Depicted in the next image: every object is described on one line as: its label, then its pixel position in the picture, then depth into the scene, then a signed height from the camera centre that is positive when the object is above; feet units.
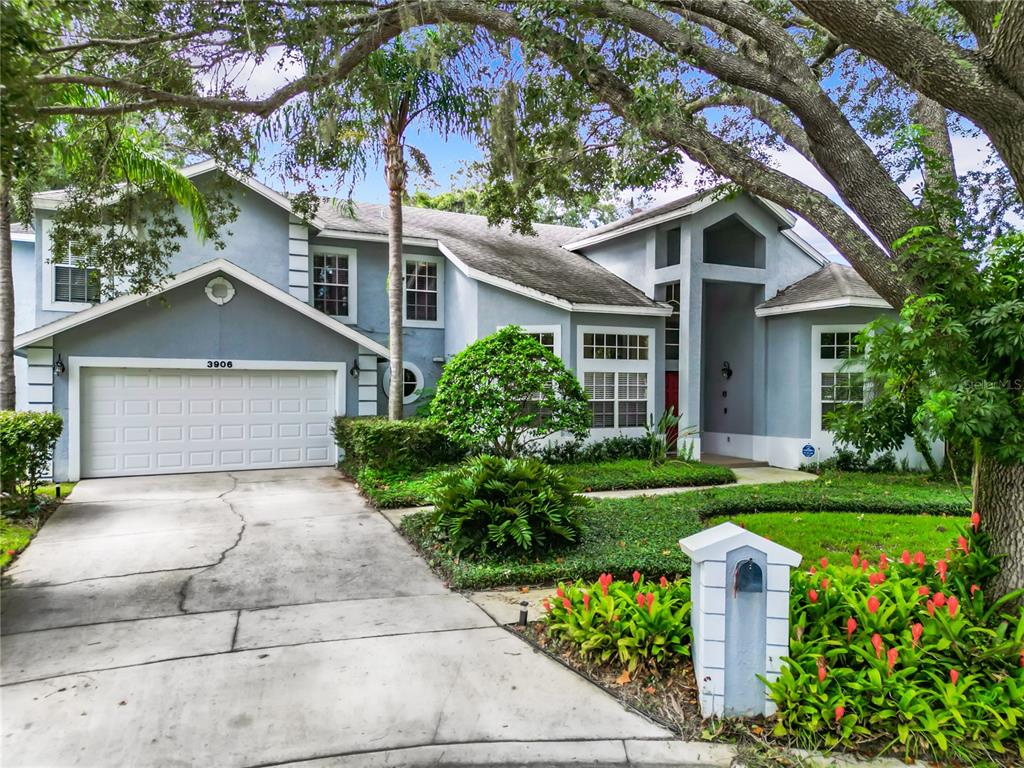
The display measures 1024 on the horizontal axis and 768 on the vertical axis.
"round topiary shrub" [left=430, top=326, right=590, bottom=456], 32.96 -0.71
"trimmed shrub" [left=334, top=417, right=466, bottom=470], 36.81 -3.81
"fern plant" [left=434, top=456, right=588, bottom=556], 22.18 -4.76
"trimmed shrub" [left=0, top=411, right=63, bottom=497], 28.12 -3.26
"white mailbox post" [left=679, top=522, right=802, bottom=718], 12.30 -4.86
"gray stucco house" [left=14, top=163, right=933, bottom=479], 39.17 +3.92
